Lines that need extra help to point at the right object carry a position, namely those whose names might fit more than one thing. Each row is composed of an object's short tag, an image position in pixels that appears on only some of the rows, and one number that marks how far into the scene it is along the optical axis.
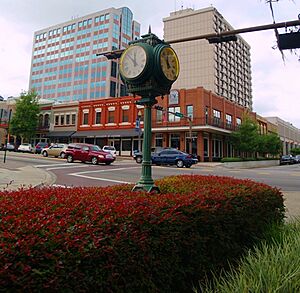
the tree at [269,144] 42.66
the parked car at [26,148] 45.22
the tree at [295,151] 83.29
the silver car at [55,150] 31.82
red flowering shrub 1.58
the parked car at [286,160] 50.01
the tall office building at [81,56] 85.12
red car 24.05
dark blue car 25.78
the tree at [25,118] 48.16
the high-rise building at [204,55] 76.12
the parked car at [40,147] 42.78
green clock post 4.78
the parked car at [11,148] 48.77
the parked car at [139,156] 28.98
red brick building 37.50
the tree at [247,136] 40.09
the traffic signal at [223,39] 10.73
